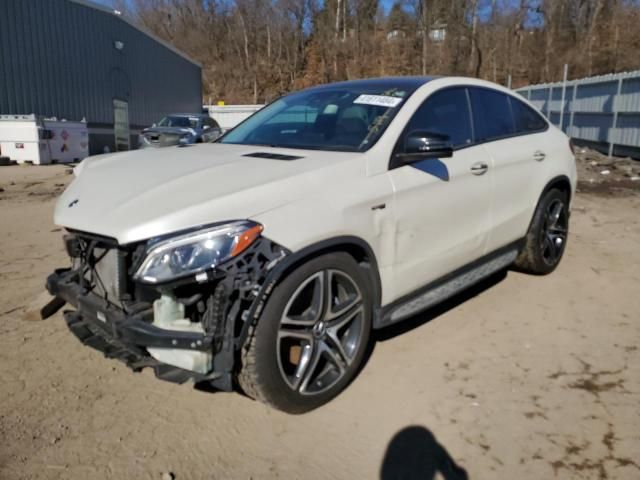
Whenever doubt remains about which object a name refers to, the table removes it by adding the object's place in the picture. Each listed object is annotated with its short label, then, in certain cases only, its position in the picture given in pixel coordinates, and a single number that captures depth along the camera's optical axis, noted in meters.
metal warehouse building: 17.27
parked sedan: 14.65
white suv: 2.32
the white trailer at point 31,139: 15.03
